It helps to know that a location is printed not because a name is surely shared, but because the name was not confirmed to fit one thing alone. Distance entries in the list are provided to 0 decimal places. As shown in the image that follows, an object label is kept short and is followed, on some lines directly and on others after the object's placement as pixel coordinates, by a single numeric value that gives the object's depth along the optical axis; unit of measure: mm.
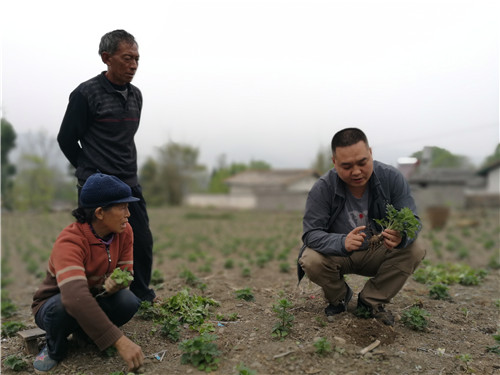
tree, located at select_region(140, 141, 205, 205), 44969
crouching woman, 2818
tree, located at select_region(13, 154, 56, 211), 32625
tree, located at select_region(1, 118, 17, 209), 20530
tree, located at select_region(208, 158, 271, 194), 65875
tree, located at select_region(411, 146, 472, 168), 47569
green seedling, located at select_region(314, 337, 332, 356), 3010
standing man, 3633
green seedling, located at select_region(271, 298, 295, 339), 3326
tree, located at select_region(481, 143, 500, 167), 35081
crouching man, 3359
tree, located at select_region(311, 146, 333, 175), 44719
